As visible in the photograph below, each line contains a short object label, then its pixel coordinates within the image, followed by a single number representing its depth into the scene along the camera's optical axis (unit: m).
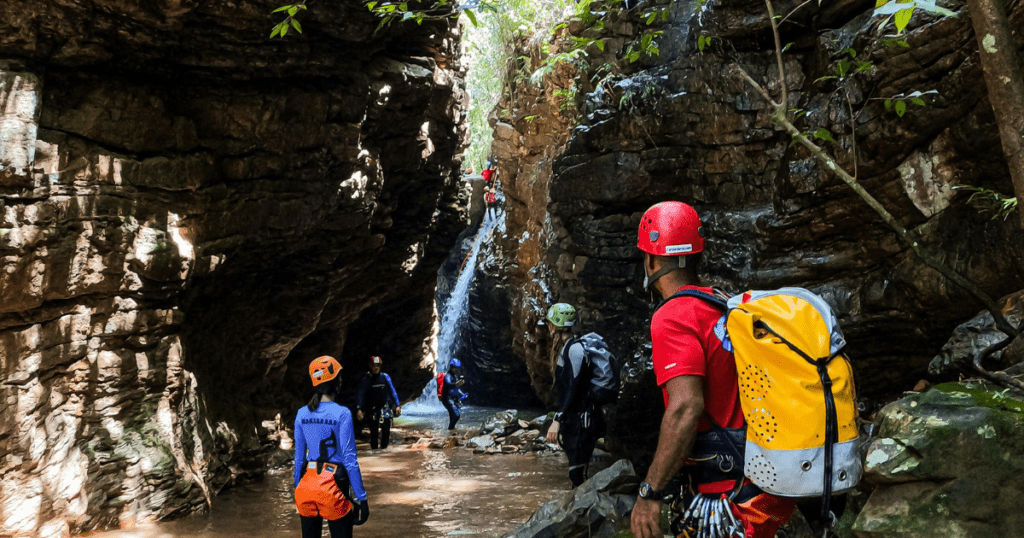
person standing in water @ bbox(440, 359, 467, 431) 15.16
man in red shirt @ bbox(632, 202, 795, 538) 2.29
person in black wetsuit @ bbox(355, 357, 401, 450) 12.49
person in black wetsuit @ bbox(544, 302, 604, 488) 6.02
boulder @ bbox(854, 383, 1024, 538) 2.96
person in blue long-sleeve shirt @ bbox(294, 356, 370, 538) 4.49
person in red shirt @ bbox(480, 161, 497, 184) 21.97
